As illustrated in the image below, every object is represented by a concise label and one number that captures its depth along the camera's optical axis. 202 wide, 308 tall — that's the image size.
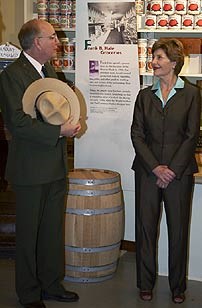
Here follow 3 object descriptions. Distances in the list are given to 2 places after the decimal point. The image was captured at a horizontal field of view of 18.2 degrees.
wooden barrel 4.02
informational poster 4.45
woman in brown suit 3.64
